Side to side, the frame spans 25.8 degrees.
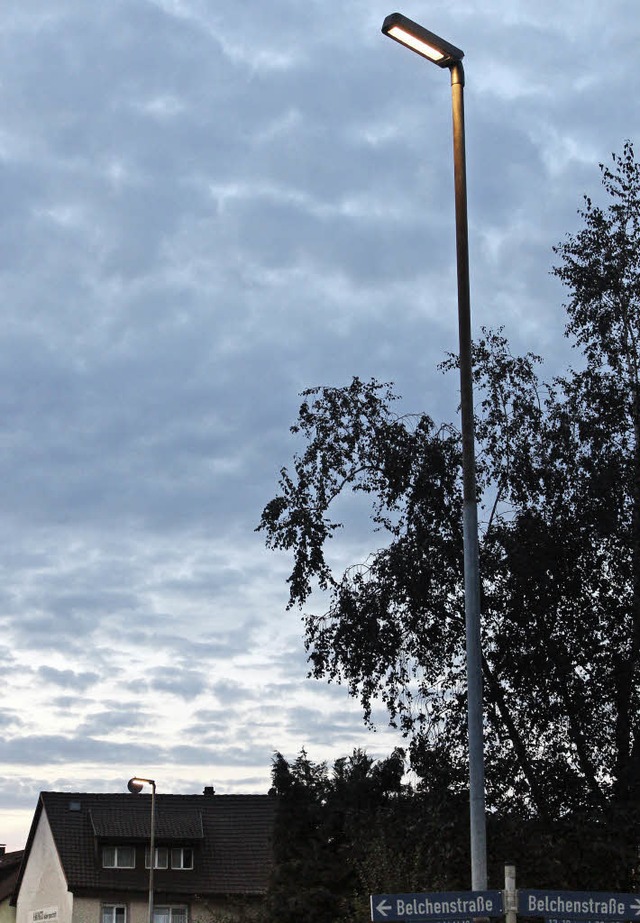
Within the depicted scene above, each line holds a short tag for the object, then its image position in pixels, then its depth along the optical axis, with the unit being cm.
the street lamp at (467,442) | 1316
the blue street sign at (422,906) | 1141
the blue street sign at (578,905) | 1157
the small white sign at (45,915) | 6912
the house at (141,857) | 6675
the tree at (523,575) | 2783
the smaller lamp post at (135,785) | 5066
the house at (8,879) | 8244
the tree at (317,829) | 4338
